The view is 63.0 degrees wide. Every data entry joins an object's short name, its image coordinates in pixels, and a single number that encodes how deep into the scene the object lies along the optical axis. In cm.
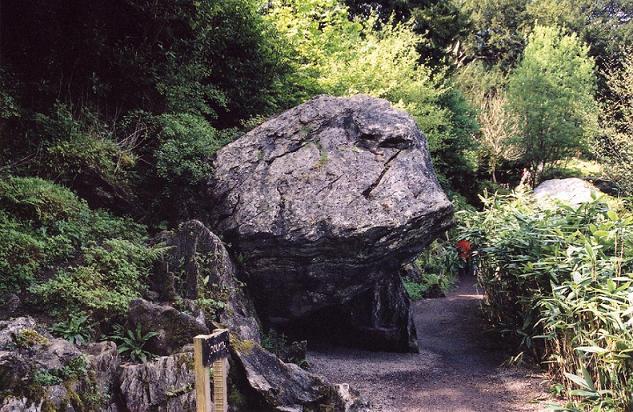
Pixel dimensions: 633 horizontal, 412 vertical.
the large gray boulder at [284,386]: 426
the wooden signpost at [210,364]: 304
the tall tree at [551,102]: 2228
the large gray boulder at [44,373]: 315
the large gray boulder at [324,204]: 609
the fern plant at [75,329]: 403
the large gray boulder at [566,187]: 1623
